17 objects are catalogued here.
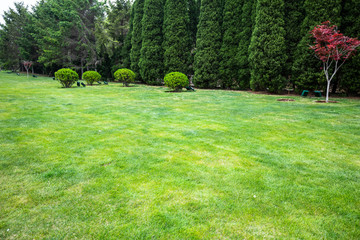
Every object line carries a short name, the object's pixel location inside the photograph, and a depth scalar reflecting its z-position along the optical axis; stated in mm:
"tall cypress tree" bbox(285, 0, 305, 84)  12609
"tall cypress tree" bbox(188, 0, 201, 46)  18891
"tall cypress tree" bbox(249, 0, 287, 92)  12469
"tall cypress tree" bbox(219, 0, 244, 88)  15234
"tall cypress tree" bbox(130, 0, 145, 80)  20656
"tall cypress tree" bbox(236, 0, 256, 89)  14523
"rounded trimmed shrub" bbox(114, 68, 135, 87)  17547
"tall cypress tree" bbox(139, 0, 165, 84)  18781
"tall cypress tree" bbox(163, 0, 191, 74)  17531
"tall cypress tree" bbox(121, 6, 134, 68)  22628
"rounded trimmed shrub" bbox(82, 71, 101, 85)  17984
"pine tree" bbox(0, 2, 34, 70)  36116
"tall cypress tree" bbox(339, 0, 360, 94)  10742
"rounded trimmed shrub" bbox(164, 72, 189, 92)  13367
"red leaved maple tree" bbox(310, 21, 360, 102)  8898
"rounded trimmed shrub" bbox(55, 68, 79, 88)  14948
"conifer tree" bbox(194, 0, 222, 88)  15914
